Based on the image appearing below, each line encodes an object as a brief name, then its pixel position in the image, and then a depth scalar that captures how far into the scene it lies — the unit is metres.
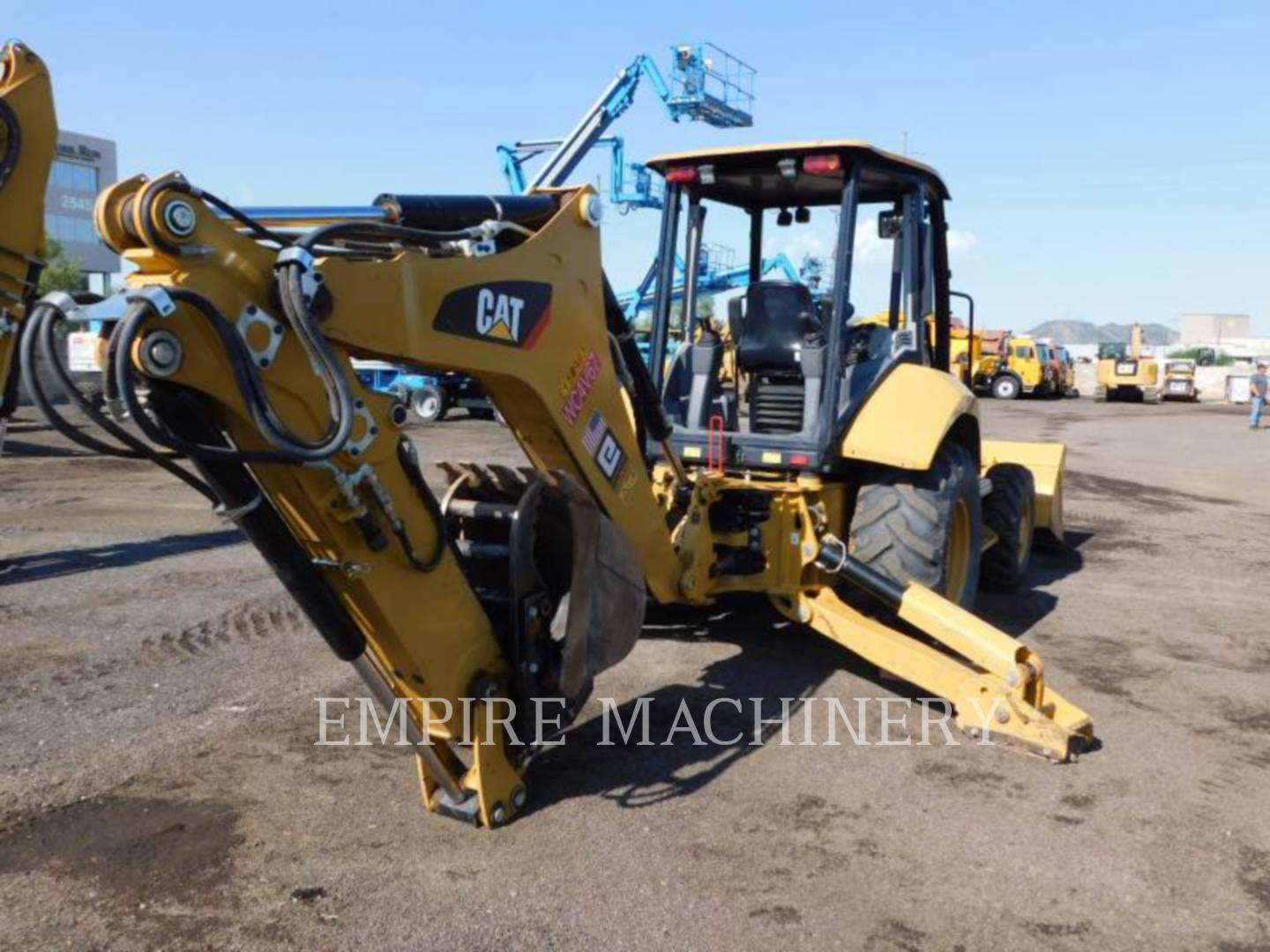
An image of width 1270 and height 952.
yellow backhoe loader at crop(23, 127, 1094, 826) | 2.82
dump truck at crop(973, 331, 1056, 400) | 35.94
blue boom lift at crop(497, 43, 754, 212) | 24.86
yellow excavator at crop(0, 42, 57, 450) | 3.48
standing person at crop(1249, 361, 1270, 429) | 26.03
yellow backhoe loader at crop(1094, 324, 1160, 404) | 37.75
